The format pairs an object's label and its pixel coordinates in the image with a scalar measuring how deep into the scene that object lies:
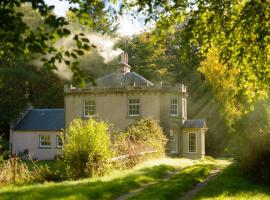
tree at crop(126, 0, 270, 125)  10.49
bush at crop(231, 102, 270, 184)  18.72
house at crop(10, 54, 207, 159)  38.84
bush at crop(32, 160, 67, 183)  18.98
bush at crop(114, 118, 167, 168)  24.55
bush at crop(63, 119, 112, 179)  19.36
